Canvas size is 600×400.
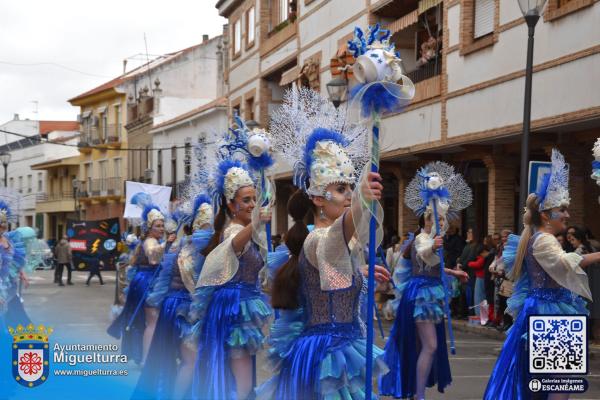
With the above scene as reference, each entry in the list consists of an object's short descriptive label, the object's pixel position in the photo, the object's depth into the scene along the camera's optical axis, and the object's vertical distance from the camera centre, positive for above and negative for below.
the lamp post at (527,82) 11.92 +1.20
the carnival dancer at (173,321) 9.20 -1.37
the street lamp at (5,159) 44.67 +0.75
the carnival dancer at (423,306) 9.23 -1.16
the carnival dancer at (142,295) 11.32 -1.39
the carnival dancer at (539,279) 7.40 -0.74
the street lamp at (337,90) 16.17 +1.43
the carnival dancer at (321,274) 5.67 -0.55
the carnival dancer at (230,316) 7.65 -1.06
